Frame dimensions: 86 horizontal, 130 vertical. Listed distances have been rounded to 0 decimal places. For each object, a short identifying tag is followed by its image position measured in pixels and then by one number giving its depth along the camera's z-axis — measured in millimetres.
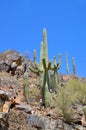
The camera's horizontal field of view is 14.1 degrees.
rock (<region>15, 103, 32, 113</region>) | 14310
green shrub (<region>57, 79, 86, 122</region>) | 15602
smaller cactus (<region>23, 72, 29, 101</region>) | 18058
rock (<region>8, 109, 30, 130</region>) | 13492
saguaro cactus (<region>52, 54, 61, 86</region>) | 20797
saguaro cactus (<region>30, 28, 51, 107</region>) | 17406
